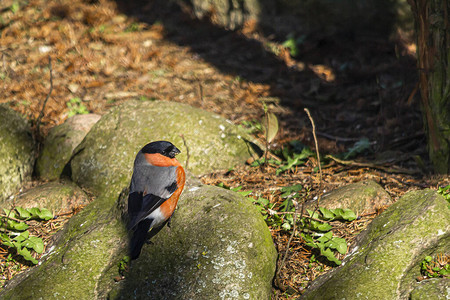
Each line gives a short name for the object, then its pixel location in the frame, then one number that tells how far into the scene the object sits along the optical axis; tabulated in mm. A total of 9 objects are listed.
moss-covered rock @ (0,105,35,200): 9158
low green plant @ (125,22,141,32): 16266
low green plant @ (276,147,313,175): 9037
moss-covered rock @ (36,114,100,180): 9750
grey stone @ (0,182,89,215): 8492
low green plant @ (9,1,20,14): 16484
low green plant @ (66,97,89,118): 11852
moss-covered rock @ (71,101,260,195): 8836
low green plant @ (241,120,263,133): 10992
